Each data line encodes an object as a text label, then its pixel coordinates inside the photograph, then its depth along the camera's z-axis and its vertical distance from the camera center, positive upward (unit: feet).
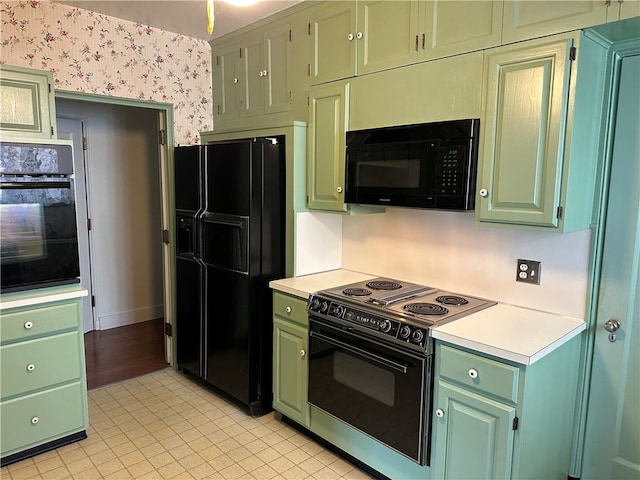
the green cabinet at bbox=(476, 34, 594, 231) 5.70 +0.65
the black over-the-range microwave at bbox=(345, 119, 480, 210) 6.65 +0.36
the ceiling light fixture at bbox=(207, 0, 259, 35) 4.66 +1.88
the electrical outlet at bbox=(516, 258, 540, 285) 7.12 -1.34
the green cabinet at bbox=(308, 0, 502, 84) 6.55 +2.59
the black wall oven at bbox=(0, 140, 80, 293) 7.57 -0.61
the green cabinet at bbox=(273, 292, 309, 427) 8.53 -3.41
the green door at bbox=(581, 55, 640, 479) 6.39 -1.89
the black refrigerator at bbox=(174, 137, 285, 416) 9.17 -1.51
